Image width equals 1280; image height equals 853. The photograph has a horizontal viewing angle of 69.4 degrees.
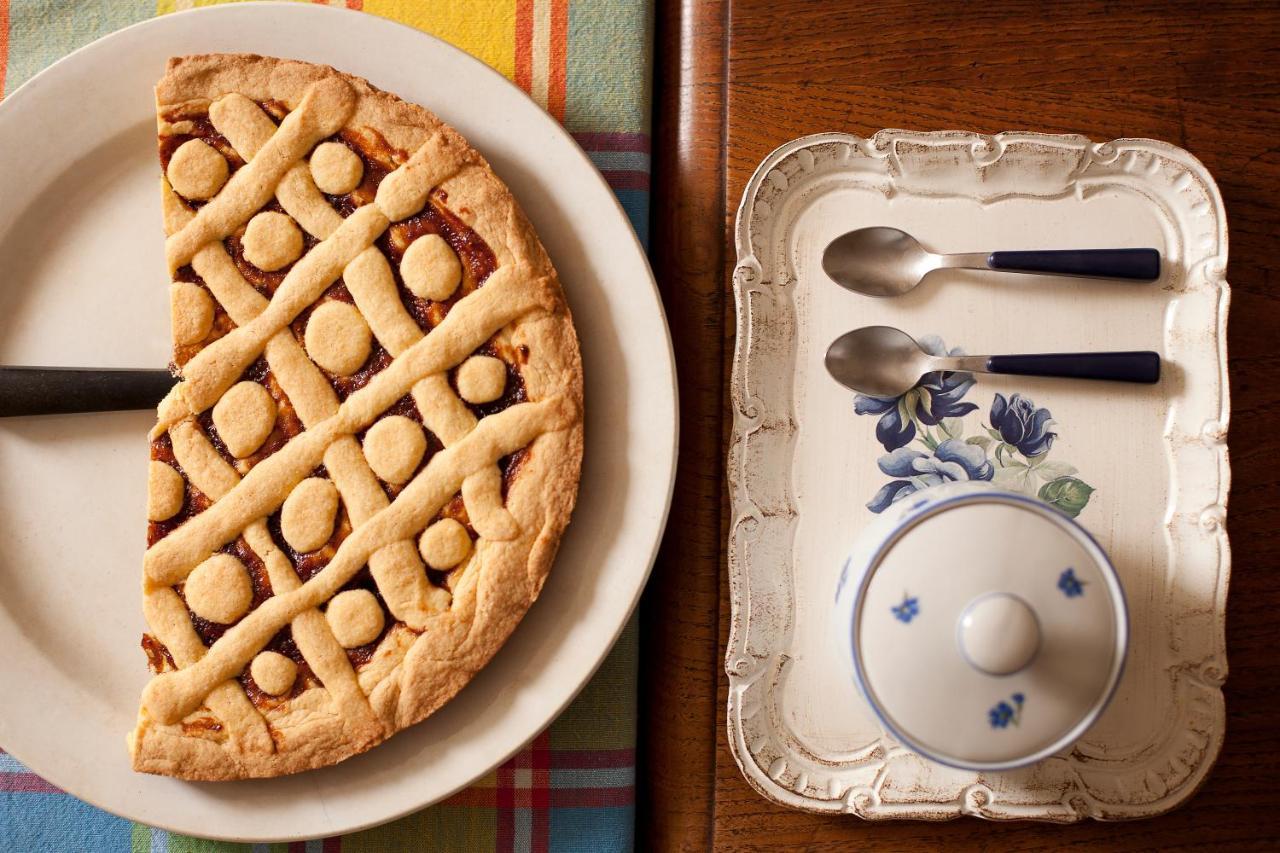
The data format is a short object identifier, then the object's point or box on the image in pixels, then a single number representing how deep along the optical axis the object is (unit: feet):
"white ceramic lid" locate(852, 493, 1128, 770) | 2.66
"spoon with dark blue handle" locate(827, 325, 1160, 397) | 3.17
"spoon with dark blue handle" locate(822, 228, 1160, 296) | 3.19
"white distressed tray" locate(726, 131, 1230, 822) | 3.17
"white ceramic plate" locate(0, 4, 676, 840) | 3.19
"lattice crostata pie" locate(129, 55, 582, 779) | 3.12
